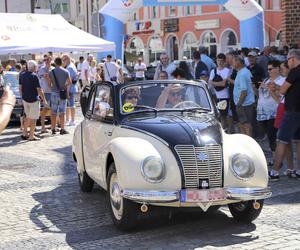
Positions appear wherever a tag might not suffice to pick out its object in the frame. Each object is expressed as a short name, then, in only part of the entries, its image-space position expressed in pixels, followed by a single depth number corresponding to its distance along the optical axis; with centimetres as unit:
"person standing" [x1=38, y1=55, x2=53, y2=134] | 1518
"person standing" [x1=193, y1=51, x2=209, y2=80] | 1371
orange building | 4022
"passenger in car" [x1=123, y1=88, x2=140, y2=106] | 714
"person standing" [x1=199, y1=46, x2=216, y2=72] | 1508
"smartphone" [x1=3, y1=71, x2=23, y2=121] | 1648
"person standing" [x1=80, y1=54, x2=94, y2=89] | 2127
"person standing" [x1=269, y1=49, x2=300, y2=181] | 828
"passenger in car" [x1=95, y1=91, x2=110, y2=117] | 744
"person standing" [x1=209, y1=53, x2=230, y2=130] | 1206
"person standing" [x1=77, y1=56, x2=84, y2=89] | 2309
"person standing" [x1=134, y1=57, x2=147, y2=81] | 2746
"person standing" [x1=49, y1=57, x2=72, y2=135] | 1462
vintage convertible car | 595
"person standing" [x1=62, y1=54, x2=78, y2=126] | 1598
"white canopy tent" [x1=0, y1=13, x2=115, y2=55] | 1748
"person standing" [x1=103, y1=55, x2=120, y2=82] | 1969
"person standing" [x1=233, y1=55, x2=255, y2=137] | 1034
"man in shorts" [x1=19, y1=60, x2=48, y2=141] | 1356
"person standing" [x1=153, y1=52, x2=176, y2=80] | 1352
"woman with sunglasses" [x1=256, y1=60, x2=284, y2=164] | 954
